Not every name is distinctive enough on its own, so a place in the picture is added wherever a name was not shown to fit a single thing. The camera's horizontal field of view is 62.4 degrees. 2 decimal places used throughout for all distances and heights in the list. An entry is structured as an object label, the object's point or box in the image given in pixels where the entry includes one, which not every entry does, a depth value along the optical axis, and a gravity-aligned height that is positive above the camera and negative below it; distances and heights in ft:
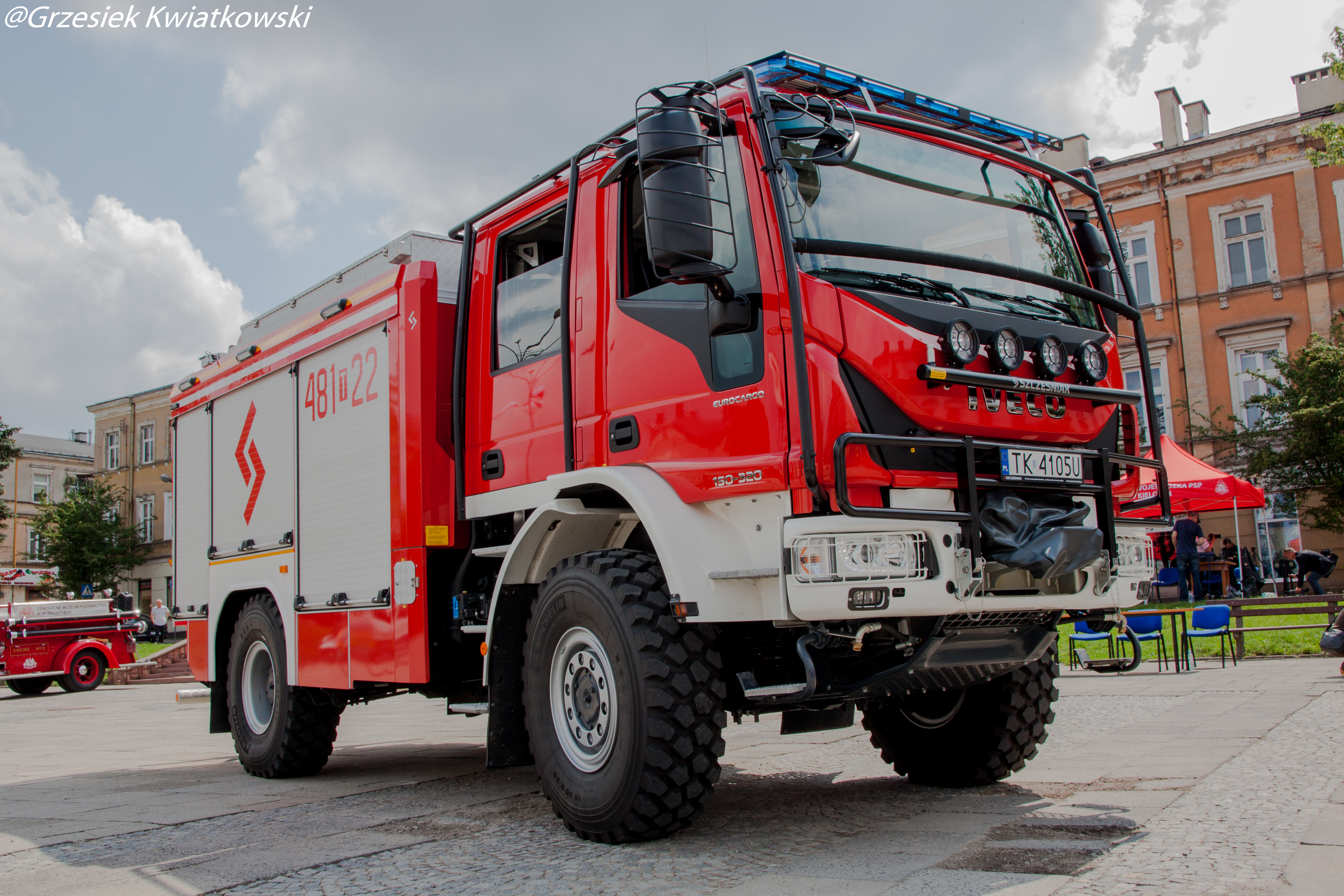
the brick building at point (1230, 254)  96.84 +26.93
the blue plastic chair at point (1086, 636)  39.45 -2.89
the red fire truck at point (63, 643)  66.69 -2.15
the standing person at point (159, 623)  125.08 -2.17
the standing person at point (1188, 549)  66.33 +0.37
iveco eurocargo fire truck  13.43 +1.77
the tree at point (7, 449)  121.49 +17.74
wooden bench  41.93 -2.22
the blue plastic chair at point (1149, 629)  40.11 -2.63
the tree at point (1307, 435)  86.28 +9.22
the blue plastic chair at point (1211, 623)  39.73 -2.47
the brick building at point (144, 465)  165.37 +21.59
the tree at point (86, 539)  151.64 +9.42
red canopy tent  43.39 +2.70
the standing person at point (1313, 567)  67.21 -1.11
